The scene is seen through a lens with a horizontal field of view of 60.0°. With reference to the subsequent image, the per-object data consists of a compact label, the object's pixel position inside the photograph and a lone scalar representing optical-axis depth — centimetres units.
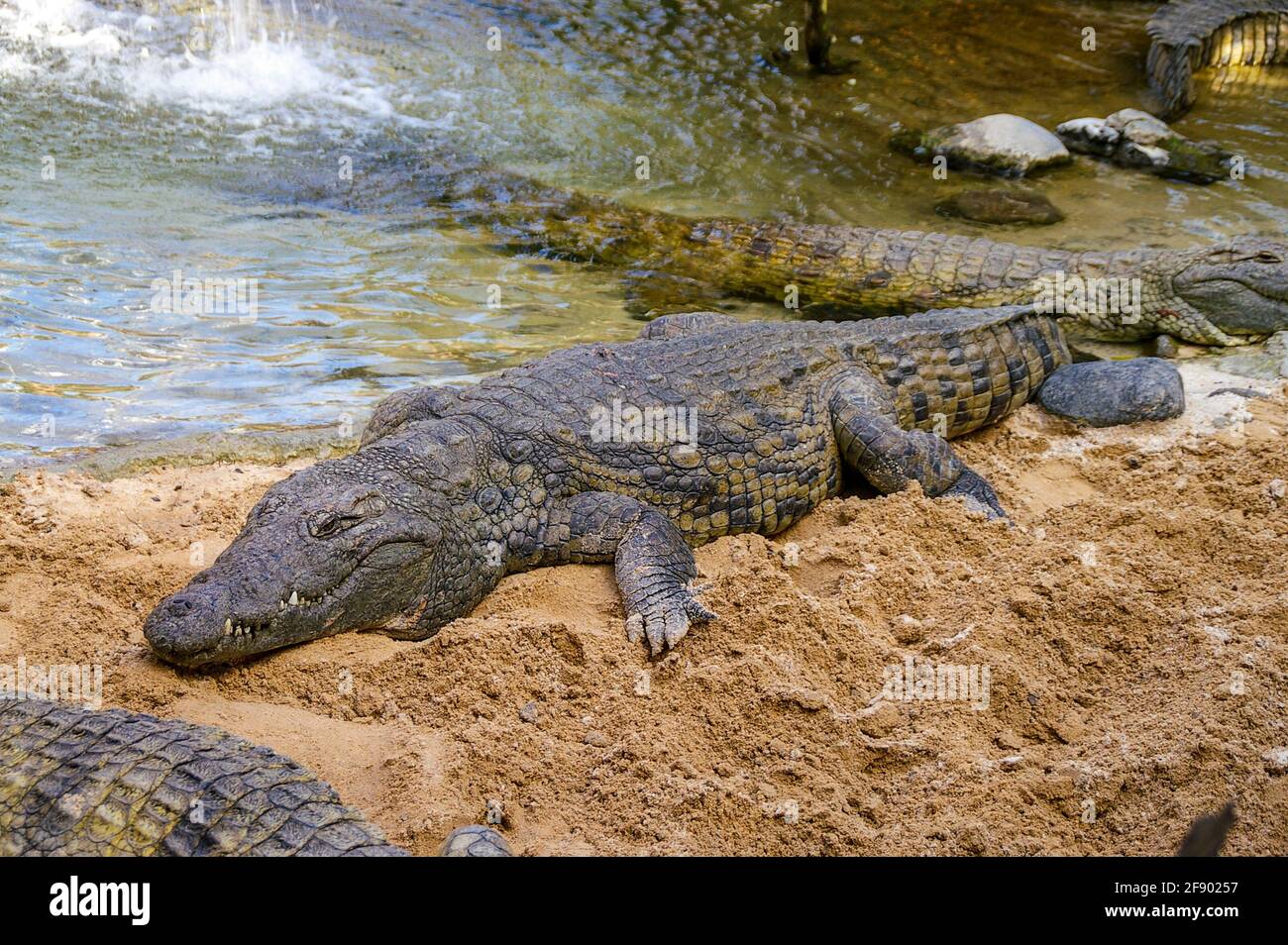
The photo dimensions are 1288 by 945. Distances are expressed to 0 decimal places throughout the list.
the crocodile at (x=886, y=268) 691
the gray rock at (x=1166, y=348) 692
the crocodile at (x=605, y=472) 386
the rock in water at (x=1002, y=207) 919
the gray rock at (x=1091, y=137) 1023
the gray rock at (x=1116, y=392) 570
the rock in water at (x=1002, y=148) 1002
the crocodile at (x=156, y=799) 250
